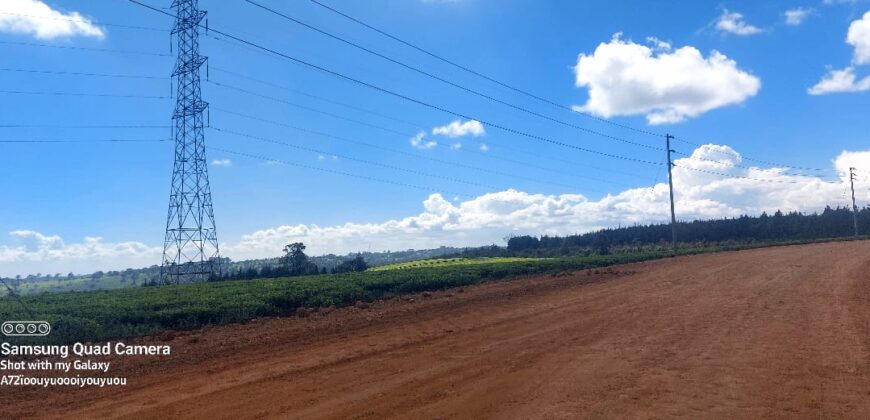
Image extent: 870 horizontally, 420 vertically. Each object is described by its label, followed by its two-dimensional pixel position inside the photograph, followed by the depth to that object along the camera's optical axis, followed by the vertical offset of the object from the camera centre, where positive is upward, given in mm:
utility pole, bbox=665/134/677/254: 53500 +1754
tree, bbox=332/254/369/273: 66812 -1812
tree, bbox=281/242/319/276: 65875 -1270
